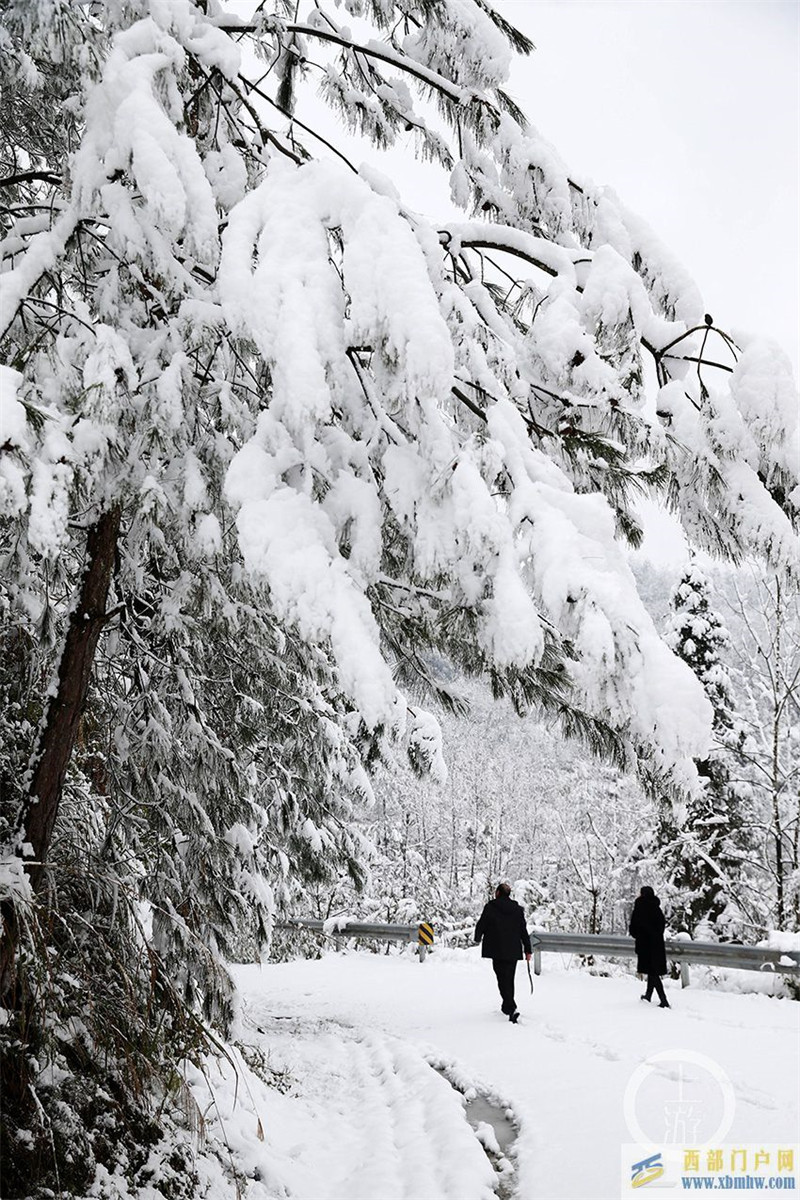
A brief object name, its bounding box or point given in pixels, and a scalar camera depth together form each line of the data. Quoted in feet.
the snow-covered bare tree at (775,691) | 46.55
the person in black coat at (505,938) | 31.24
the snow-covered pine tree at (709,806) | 61.21
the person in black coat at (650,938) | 32.81
